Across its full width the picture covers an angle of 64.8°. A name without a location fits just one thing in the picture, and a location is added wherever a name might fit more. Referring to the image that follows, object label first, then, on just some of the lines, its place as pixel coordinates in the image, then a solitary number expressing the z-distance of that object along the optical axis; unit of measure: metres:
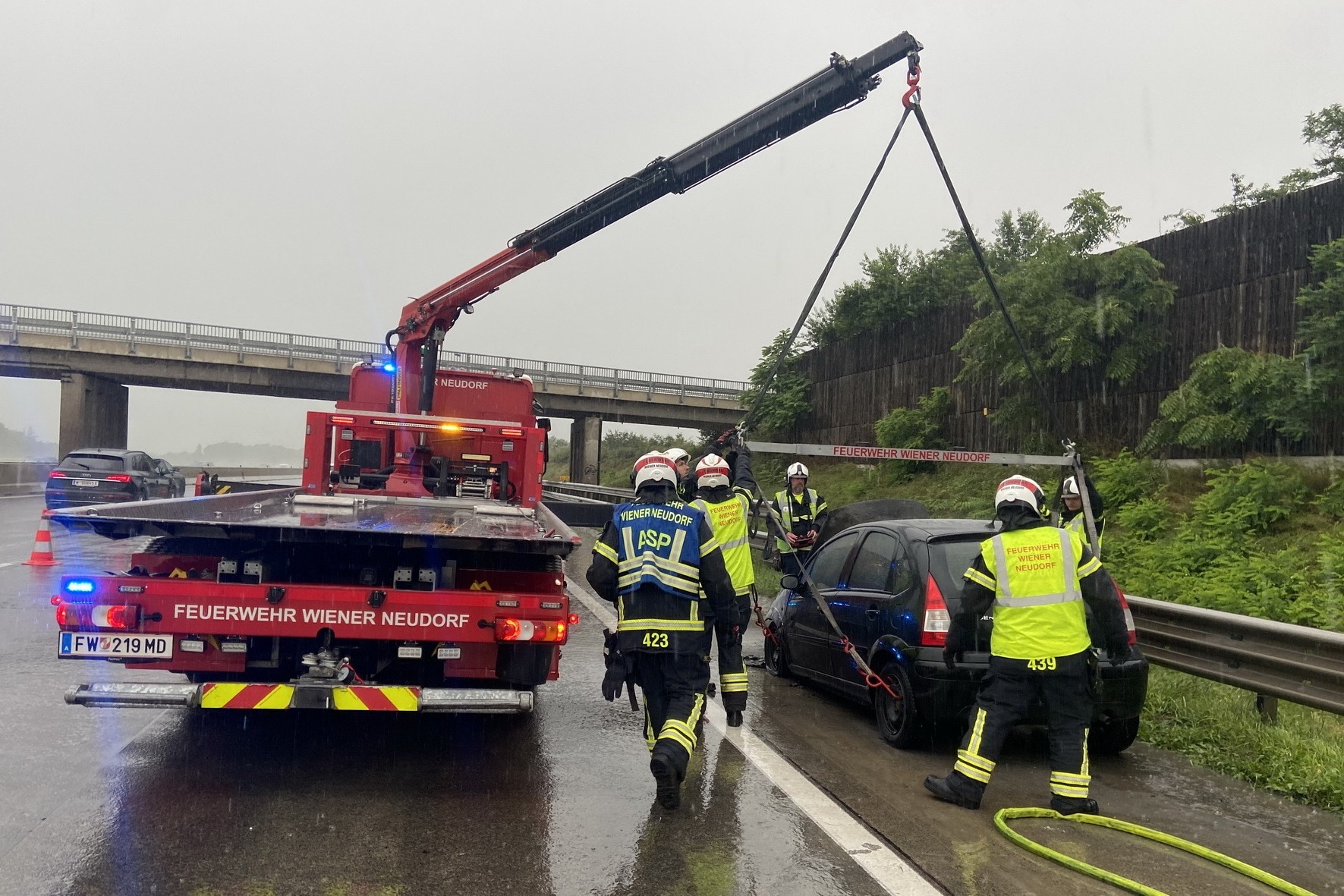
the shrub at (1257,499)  11.78
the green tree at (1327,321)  11.51
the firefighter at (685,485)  7.36
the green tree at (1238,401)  12.13
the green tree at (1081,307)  15.24
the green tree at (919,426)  22.17
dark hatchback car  5.90
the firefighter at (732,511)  7.33
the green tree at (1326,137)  21.41
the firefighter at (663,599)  5.18
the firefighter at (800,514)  10.35
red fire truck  5.13
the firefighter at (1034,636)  5.06
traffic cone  14.33
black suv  23.00
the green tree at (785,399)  30.50
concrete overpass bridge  38.97
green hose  4.04
